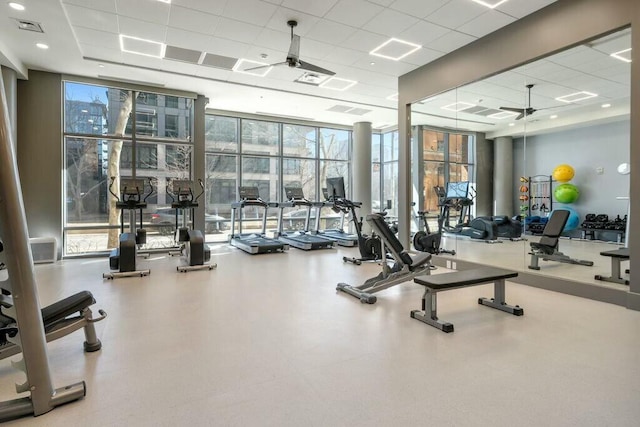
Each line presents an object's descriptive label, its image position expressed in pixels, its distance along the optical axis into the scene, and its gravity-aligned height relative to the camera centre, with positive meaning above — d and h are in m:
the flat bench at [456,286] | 3.38 -0.82
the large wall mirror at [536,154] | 5.43 +1.03
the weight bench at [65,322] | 2.42 -0.89
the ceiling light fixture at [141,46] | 5.73 +2.69
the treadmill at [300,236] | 8.43 -0.87
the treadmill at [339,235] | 8.87 -0.86
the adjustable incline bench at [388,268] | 4.28 -0.84
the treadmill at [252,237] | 7.85 -0.86
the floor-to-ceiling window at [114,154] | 7.48 +1.15
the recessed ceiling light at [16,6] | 4.51 +2.59
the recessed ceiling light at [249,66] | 6.71 +2.72
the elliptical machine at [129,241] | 5.52 -0.63
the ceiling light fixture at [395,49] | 5.84 +2.67
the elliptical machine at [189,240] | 6.03 -0.64
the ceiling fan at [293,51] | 5.27 +2.31
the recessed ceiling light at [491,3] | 4.59 +2.65
